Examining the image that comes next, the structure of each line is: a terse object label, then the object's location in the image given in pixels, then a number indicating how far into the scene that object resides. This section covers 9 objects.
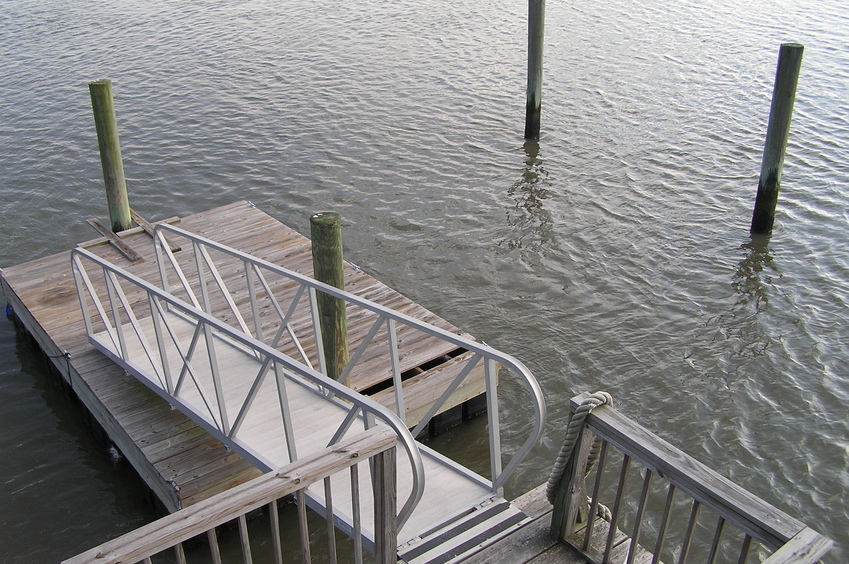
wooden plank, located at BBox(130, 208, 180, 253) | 10.65
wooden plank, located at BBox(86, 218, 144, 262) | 9.95
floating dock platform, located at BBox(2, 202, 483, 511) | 6.42
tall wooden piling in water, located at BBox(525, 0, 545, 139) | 13.28
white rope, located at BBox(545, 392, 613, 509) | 3.88
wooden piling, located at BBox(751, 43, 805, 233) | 10.26
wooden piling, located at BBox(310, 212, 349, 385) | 6.40
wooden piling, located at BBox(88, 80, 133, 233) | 10.23
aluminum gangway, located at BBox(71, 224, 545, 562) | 4.50
